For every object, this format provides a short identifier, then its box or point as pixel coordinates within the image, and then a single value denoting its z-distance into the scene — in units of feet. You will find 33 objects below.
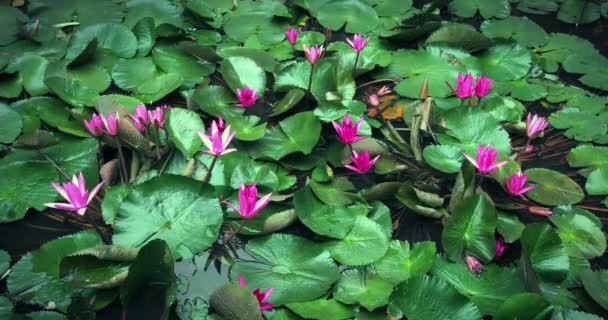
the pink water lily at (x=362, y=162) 6.66
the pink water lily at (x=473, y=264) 5.84
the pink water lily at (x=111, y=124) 6.34
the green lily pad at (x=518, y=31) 9.84
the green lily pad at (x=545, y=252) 5.72
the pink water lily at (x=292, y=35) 8.96
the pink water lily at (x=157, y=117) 6.59
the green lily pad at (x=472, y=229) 5.98
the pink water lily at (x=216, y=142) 5.96
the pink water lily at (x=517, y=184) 6.41
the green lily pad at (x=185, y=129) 6.82
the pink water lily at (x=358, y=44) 8.26
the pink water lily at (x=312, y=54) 7.78
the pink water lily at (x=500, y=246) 6.09
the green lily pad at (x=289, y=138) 7.17
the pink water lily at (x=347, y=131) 6.77
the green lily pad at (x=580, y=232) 6.15
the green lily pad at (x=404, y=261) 5.77
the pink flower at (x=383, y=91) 8.70
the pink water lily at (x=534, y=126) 6.95
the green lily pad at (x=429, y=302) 5.19
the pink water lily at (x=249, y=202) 5.56
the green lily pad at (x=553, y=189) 6.81
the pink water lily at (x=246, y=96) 7.63
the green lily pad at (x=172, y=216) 5.77
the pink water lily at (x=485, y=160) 6.19
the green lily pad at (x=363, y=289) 5.43
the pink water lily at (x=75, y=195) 5.24
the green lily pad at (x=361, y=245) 5.88
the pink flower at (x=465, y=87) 7.64
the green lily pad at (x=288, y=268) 5.51
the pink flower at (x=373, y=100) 8.43
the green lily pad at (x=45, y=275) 5.46
